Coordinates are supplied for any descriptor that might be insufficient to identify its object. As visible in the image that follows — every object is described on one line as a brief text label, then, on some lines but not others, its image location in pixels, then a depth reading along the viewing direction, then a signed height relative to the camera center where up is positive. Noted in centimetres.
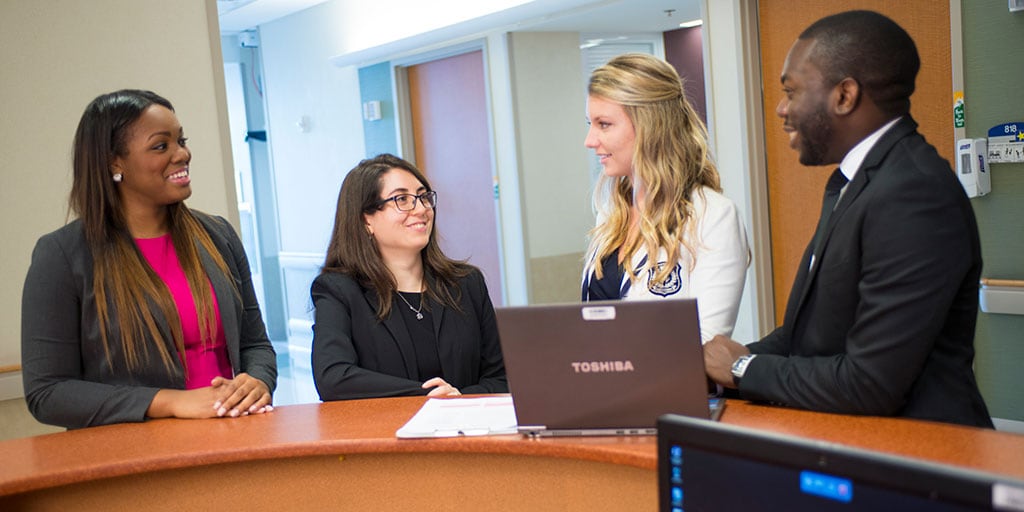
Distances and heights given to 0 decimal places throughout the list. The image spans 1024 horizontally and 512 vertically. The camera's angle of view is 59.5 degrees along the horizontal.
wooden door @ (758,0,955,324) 400 +22
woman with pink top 208 -20
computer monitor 72 -29
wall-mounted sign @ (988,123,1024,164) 351 +0
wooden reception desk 167 -54
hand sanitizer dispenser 362 -9
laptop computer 152 -33
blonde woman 221 -9
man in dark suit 149 -18
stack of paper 175 -47
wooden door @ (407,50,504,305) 704 +30
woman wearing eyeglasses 239 -29
